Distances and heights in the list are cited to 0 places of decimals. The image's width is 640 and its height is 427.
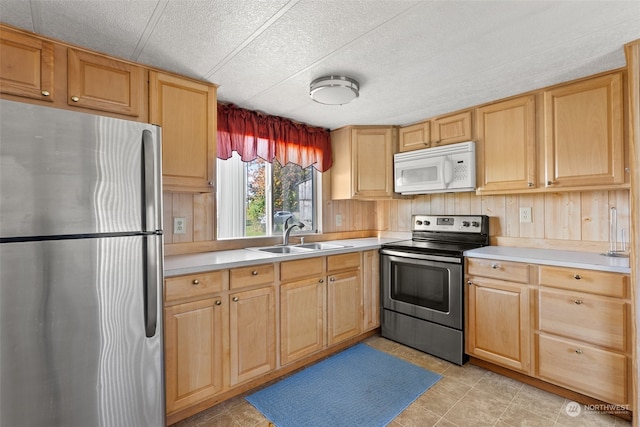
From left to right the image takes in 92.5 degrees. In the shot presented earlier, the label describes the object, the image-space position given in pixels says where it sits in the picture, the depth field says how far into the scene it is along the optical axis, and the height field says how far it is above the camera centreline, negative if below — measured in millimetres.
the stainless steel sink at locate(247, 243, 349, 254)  2621 -304
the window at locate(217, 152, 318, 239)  2646 +164
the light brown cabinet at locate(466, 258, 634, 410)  1769 -738
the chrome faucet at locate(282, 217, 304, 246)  2746 -136
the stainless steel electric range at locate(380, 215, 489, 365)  2404 -614
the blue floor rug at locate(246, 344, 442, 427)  1809 -1200
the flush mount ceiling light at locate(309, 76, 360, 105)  2004 +827
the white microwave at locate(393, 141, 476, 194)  2617 +395
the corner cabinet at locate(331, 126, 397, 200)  3164 +539
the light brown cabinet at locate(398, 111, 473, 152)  2686 +757
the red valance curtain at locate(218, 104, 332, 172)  2512 +696
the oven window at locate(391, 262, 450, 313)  2479 -621
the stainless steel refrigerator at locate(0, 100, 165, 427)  1130 -220
